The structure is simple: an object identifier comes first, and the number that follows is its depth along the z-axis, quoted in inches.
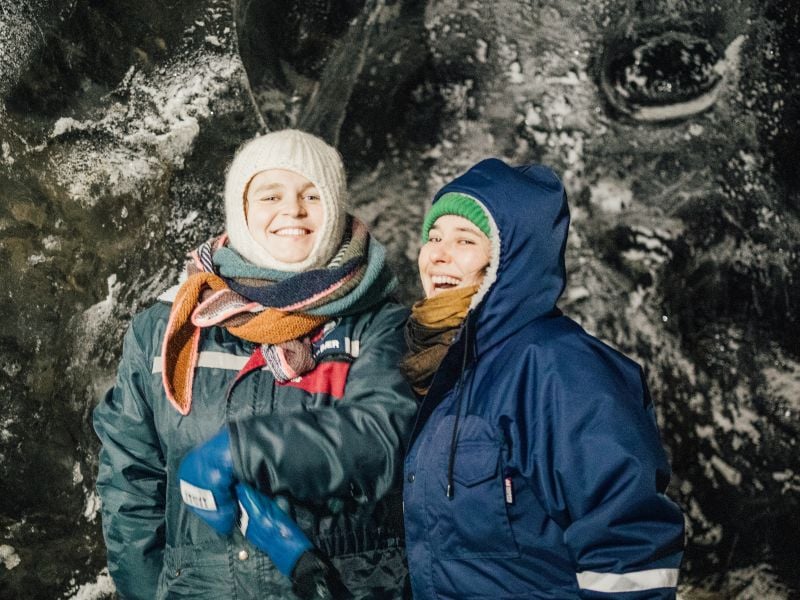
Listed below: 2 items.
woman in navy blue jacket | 52.1
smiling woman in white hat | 61.4
